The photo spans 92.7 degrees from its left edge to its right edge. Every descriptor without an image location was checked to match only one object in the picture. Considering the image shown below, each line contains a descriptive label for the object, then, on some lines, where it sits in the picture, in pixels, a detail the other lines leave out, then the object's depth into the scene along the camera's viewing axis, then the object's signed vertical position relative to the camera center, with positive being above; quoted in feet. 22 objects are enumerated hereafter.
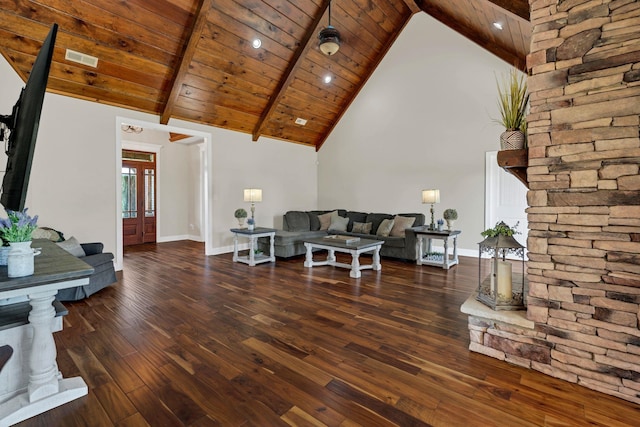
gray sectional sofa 18.40 -1.30
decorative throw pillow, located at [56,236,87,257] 11.81 -1.42
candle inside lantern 7.59 -1.74
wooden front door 24.52 +1.14
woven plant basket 7.28 +1.72
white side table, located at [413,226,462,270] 16.36 -1.92
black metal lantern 7.43 -1.77
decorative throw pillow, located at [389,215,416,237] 18.94 -0.81
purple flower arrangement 5.19 -0.29
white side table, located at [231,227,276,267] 17.28 -2.04
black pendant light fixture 14.89 +8.42
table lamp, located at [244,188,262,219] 18.40 +0.95
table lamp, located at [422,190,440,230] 17.10 +0.86
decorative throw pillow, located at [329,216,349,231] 22.35 -0.88
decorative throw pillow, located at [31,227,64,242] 12.20 -0.98
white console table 5.19 -2.69
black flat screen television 4.91 +1.31
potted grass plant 7.29 +2.29
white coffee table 14.74 -1.93
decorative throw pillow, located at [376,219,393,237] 19.69 -1.08
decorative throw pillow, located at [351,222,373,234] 21.04 -1.12
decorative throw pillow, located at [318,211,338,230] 22.95 -0.60
